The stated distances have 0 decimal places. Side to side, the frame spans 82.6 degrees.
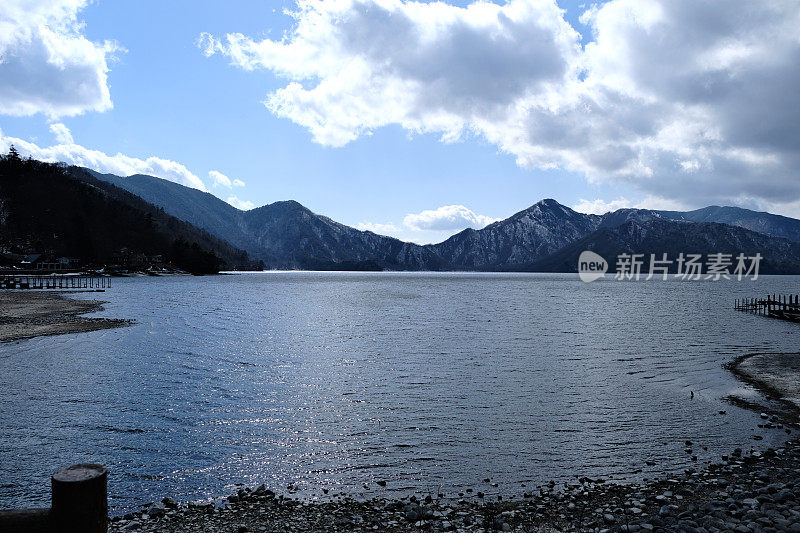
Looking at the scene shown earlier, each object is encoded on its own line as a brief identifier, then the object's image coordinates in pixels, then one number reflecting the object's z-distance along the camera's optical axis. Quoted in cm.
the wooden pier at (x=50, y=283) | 13112
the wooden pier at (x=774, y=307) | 8900
